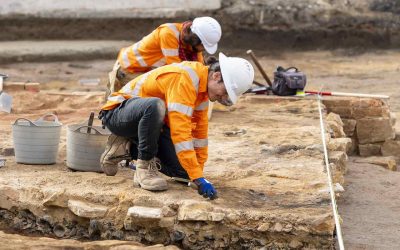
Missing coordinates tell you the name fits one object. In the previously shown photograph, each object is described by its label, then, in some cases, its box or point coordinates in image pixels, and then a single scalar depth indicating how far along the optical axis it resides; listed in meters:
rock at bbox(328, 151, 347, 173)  15.61
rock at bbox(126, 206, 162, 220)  11.43
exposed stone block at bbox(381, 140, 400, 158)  20.47
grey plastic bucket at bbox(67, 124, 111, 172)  13.43
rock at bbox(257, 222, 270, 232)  11.13
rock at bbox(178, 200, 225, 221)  11.21
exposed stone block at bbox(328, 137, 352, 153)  16.45
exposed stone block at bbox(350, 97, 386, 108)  20.38
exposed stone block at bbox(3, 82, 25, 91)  21.58
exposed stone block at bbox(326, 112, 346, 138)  18.35
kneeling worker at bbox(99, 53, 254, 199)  11.54
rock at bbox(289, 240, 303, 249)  11.12
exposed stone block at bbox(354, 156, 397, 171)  18.78
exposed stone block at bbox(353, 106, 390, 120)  20.36
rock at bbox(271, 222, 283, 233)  11.09
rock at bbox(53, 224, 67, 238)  12.16
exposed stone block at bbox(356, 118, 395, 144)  20.36
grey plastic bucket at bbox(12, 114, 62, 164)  13.71
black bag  20.67
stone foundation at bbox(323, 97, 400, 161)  20.37
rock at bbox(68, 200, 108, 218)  11.80
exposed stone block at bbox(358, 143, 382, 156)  20.44
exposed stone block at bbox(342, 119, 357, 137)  20.58
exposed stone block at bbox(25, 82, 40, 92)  21.73
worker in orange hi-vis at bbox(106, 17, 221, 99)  15.84
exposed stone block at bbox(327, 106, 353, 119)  20.62
